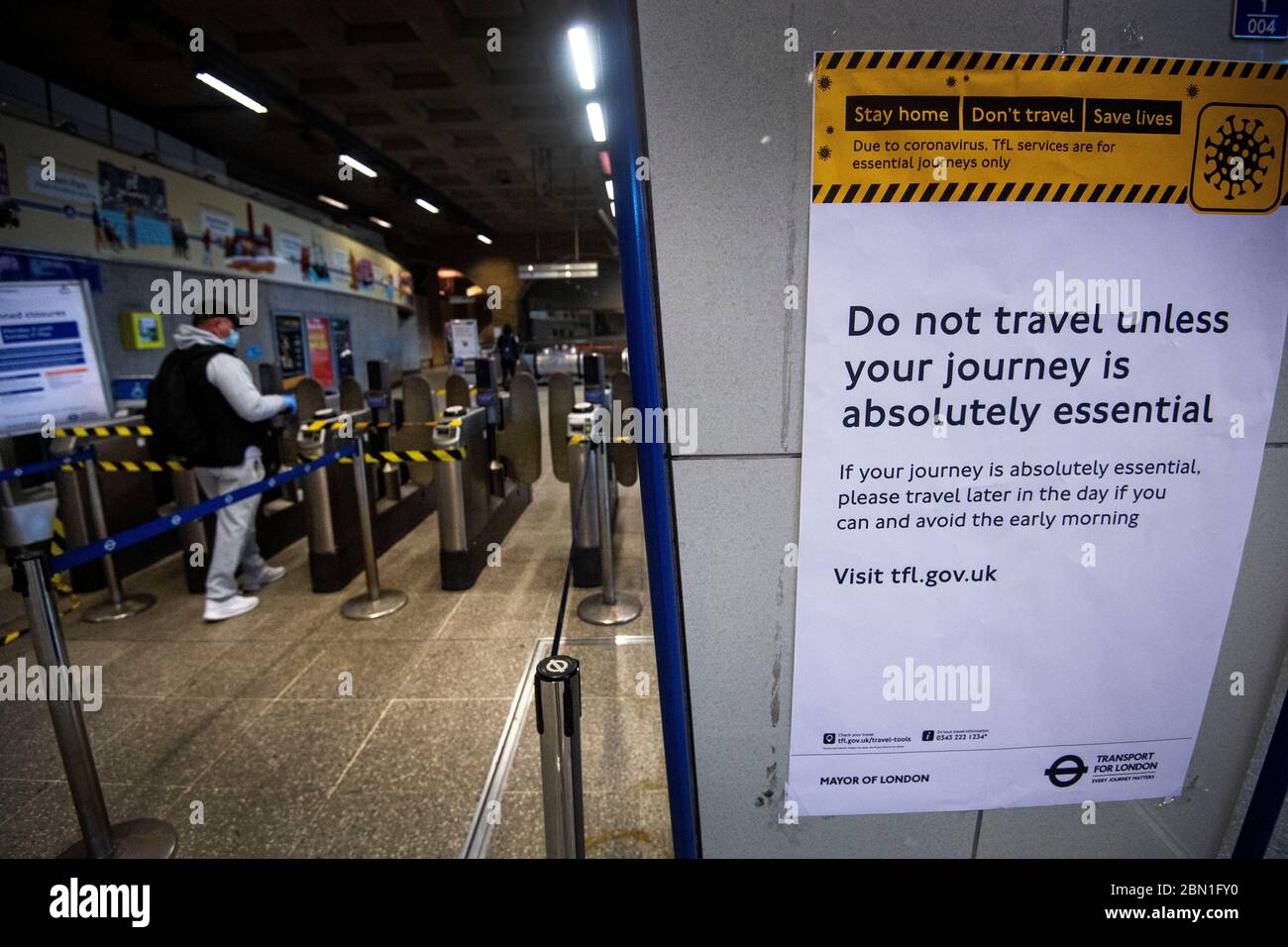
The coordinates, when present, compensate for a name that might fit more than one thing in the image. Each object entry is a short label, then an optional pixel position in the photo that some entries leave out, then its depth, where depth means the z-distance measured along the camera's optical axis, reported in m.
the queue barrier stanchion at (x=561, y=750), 1.10
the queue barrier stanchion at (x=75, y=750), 1.78
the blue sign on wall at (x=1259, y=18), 1.09
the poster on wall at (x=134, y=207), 6.18
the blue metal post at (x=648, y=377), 1.05
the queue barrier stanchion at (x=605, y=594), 3.59
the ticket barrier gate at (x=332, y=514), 3.93
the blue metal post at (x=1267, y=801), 1.37
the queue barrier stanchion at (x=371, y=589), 3.64
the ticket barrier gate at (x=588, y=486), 3.97
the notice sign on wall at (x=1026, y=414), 1.11
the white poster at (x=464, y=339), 10.15
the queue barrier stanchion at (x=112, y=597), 3.65
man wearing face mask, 3.38
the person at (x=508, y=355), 10.77
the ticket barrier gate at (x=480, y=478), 4.01
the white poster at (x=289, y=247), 9.91
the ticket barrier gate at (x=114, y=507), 3.91
